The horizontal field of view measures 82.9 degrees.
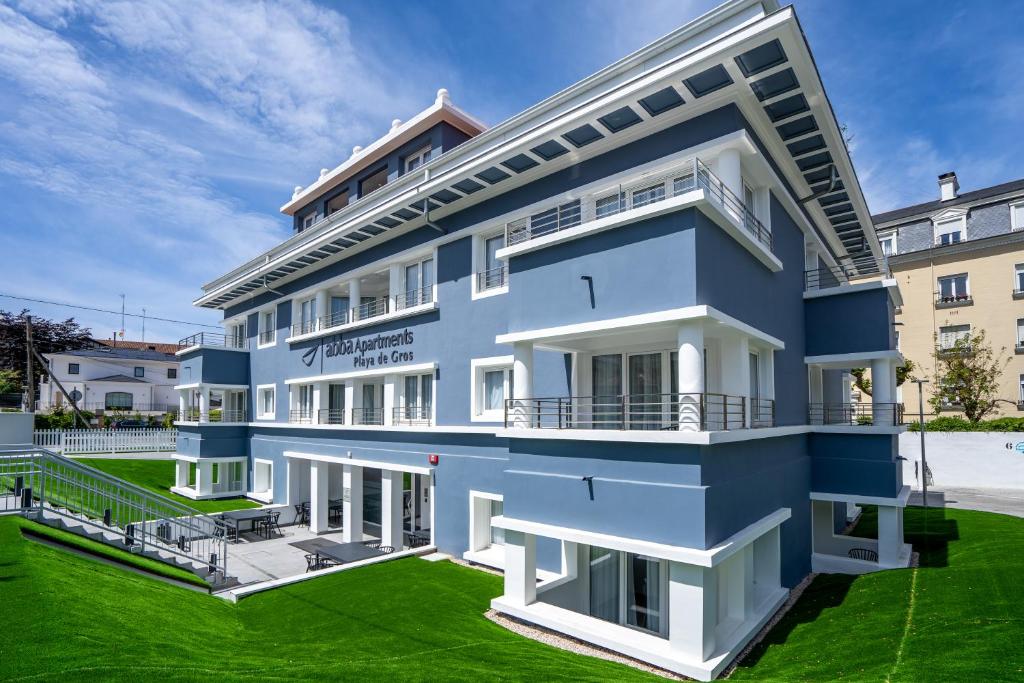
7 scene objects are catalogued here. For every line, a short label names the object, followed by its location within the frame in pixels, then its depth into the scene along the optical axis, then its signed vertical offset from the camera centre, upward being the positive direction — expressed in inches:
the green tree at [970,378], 1244.5 -4.2
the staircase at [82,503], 469.7 -110.1
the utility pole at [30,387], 1519.3 -28.3
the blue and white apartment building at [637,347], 383.2 +27.7
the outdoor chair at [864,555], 620.4 -194.2
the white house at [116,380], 2284.7 -15.3
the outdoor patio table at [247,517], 809.5 -198.9
